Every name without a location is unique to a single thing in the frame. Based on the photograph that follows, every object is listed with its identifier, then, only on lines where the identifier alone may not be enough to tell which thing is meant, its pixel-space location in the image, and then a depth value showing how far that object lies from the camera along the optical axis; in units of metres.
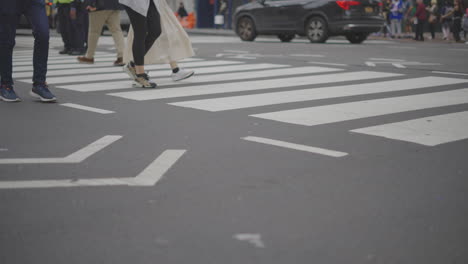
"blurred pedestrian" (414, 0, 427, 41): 23.14
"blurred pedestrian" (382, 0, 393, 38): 26.35
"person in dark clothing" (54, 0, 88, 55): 13.43
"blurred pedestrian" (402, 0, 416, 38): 25.91
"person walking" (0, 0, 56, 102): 6.31
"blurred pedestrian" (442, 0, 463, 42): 22.25
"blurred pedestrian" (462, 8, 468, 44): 22.26
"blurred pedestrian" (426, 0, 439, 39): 23.61
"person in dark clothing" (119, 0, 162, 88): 7.52
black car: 18.33
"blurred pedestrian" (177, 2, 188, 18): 37.72
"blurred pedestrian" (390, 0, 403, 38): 24.88
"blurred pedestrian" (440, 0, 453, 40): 23.33
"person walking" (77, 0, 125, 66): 10.81
